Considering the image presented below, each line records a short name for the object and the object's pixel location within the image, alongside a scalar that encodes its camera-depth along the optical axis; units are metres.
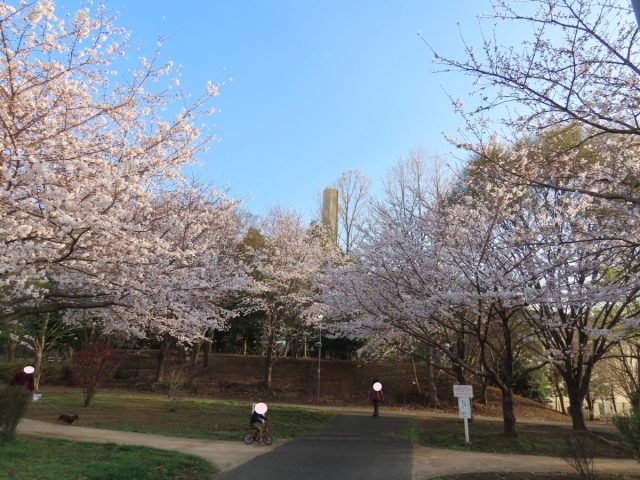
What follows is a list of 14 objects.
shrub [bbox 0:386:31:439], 8.15
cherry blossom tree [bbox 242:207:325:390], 23.80
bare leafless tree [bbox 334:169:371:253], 31.20
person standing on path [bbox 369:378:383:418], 17.51
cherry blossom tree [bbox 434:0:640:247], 6.03
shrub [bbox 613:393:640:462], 6.79
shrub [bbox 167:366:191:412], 15.71
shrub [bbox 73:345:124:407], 15.32
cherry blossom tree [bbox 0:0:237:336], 6.28
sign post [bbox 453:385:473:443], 11.89
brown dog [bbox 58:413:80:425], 11.77
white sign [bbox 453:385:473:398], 11.98
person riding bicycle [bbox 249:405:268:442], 10.16
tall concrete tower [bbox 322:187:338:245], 31.56
